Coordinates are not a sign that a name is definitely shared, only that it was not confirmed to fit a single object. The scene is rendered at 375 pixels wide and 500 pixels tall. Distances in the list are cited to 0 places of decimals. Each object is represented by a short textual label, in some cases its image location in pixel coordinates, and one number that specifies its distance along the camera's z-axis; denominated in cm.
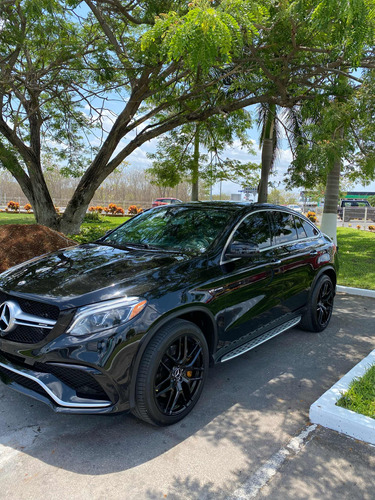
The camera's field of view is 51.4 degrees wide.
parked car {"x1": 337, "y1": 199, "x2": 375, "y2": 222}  2498
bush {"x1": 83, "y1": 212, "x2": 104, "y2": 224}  2231
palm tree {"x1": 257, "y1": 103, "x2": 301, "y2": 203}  1304
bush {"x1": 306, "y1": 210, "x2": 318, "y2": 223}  2613
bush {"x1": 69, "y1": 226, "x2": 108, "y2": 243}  1103
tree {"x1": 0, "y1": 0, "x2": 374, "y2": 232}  472
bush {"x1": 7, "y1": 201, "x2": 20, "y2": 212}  2938
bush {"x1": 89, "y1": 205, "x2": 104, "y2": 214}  2776
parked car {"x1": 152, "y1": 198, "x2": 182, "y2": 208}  3234
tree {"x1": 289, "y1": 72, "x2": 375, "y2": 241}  648
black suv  263
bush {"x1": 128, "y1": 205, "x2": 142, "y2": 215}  3046
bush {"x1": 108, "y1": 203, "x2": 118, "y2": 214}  2959
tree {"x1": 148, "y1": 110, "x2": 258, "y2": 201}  1220
